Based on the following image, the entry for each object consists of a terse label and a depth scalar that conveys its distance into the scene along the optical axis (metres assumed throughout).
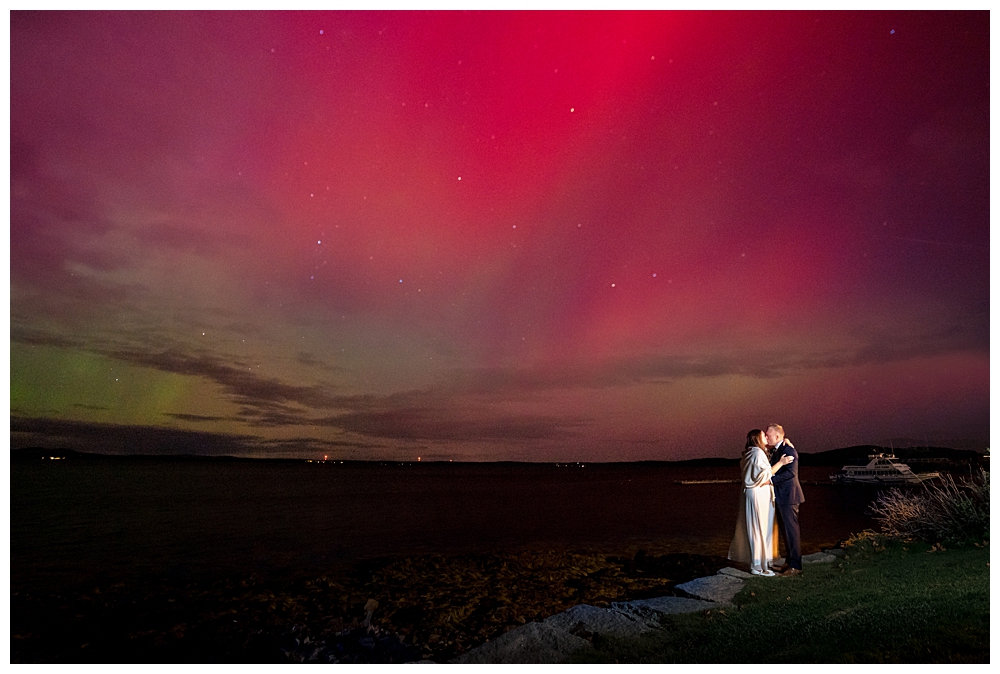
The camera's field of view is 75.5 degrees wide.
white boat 81.56
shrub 12.19
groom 11.66
